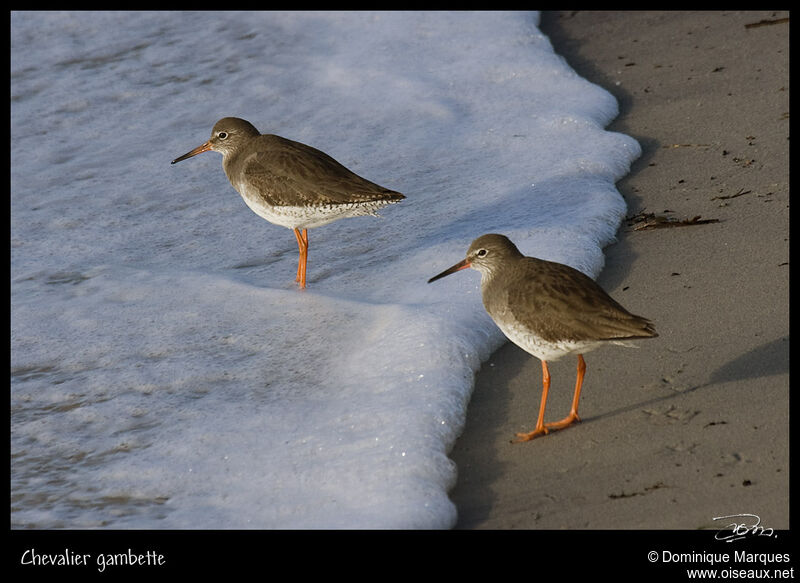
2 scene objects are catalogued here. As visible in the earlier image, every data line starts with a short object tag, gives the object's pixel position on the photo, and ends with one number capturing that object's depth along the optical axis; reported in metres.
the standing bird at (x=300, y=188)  14.78
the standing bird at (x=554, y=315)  10.02
